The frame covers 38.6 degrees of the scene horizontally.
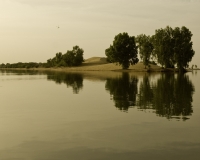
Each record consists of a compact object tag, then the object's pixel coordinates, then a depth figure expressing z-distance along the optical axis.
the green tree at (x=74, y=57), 172.38
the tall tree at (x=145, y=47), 120.92
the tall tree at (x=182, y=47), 116.06
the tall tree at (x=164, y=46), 114.88
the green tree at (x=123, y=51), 128.62
